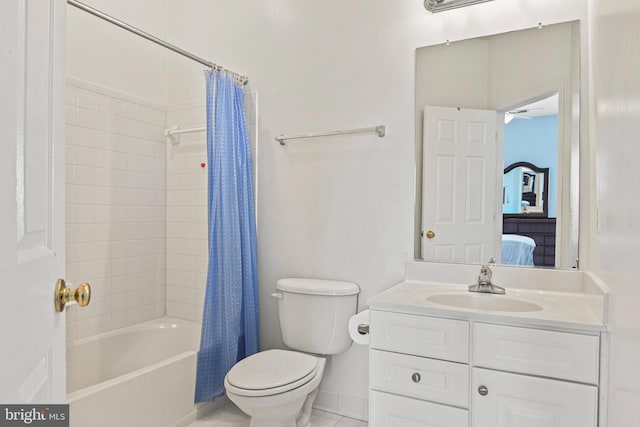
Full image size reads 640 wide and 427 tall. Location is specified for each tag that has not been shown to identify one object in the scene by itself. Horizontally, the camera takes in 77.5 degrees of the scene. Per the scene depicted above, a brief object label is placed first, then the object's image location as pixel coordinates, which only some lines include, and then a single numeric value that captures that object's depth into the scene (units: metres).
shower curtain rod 1.72
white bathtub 1.74
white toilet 1.75
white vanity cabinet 1.30
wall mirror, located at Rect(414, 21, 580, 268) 1.76
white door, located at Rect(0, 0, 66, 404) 0.49
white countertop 1.33
